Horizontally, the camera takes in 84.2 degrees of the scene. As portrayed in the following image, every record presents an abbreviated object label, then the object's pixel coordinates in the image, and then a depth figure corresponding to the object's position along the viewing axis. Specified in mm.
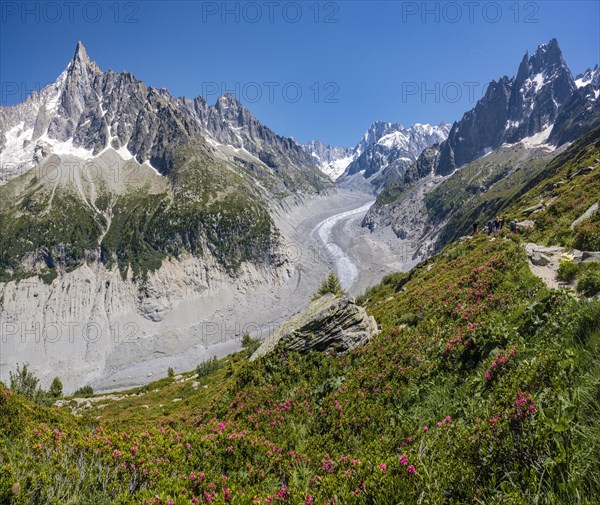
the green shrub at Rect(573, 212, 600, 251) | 14153
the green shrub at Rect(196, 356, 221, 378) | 46203
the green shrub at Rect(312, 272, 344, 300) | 30022
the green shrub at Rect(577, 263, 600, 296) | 9485
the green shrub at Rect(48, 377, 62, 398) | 52012
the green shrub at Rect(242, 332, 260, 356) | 65481
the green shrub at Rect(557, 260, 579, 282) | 11781
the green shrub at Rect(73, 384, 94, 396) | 66156
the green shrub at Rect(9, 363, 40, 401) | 32869
